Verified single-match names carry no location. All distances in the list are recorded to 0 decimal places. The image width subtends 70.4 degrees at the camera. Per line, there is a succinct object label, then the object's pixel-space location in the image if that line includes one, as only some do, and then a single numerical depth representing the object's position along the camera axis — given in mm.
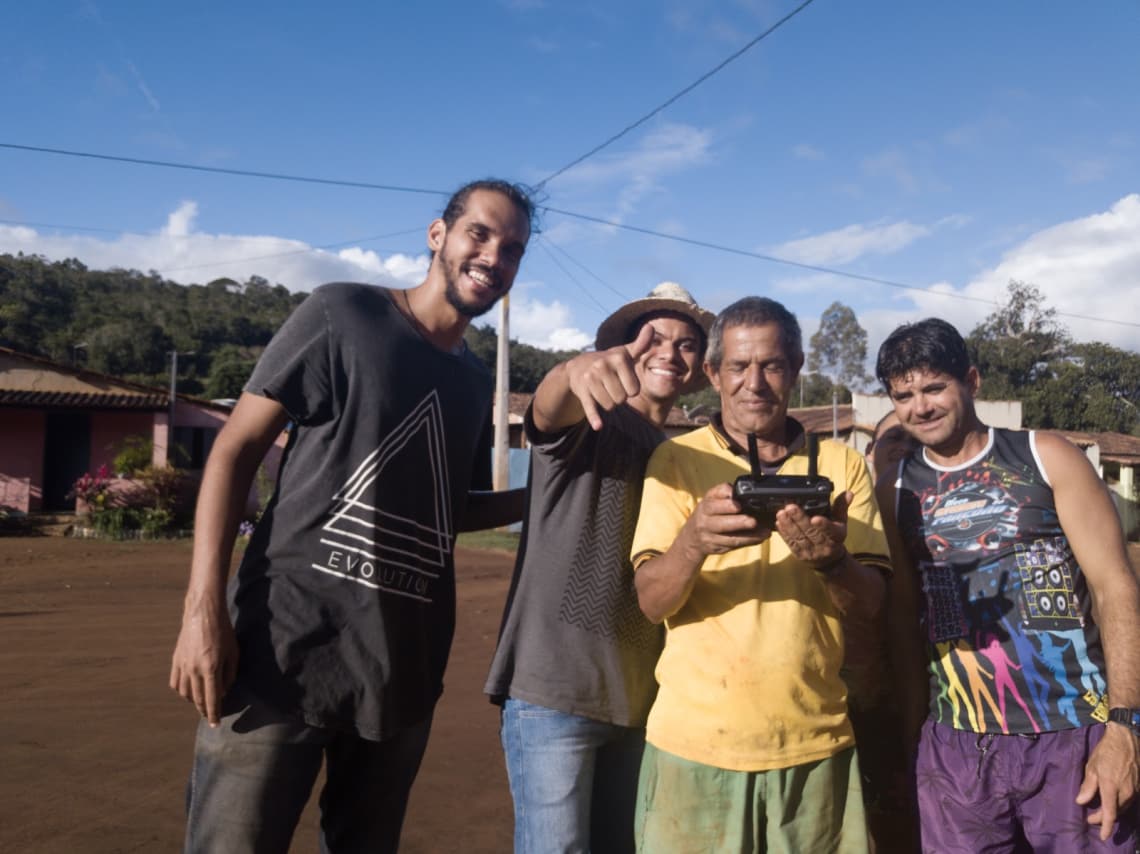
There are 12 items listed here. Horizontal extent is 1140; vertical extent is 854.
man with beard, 1844
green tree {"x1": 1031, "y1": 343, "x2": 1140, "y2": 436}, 35625
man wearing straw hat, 2025
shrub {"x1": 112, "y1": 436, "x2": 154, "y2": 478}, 16625
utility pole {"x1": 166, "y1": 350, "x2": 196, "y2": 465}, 18656
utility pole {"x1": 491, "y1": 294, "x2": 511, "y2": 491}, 16797
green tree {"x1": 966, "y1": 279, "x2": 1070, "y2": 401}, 38344
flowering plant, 15914
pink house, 17172
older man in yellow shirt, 1855
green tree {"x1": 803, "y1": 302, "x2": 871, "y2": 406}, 54375
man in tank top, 2080
